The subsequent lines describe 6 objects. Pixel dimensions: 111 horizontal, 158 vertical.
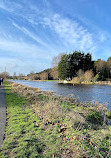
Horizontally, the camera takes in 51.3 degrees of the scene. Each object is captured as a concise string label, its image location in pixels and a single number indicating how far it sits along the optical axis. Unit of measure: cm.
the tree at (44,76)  7539
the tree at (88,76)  3775
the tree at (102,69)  4688
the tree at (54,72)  6172
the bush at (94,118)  537
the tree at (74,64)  4481
